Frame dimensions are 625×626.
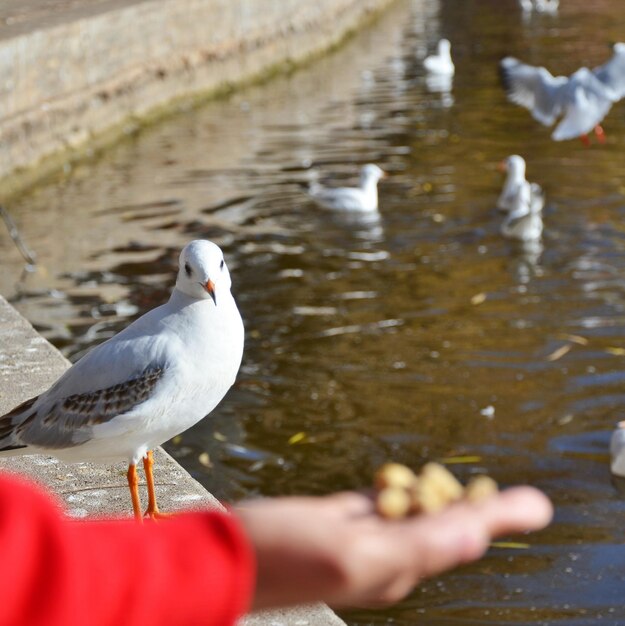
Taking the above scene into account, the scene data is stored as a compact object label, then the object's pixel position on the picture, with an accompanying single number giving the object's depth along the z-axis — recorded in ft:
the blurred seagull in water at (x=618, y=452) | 18.35
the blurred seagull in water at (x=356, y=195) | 32.68
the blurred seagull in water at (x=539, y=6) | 80.64
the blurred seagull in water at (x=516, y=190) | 31.01
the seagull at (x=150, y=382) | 10.94
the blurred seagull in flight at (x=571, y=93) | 36.83
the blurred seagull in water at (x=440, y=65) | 55.83
